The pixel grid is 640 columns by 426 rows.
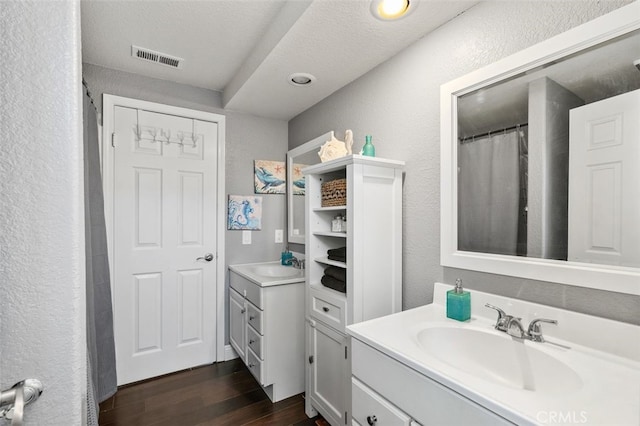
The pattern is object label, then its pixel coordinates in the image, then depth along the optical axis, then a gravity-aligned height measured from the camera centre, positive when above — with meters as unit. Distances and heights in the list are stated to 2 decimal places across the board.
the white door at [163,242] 2.27 -0.25
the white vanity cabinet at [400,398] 0.80 -0.58
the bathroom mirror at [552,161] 0.95 +0.18
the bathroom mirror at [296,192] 2.71 +0.17
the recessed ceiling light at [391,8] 1.36 +0.94
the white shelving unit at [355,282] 1.55 -0.38
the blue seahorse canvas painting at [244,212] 2.68 -0.01
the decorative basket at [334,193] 1.76 +0.11
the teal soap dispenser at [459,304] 1.27 -0.40
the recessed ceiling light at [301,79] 2.02 +0.91
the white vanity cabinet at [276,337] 2.03 -0.88
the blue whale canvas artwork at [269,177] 2.81 +0.32
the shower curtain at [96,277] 1.54 -0.38
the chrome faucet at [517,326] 1.06 -0.43
